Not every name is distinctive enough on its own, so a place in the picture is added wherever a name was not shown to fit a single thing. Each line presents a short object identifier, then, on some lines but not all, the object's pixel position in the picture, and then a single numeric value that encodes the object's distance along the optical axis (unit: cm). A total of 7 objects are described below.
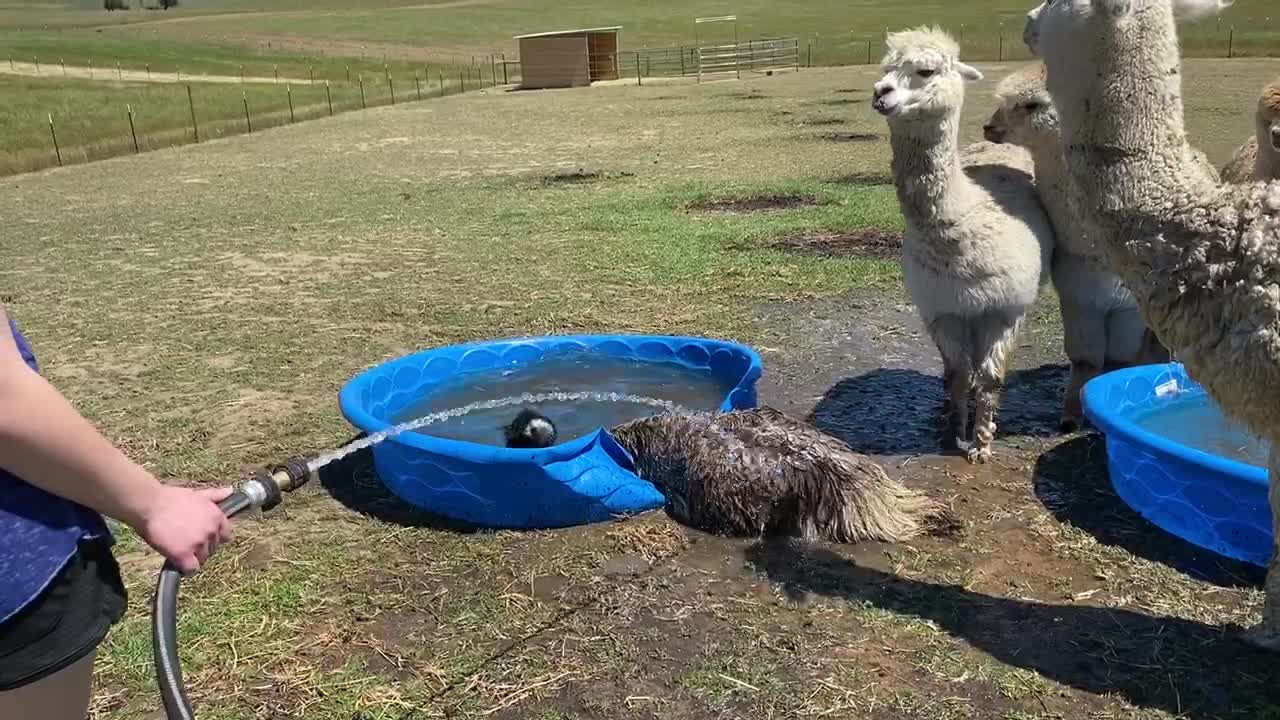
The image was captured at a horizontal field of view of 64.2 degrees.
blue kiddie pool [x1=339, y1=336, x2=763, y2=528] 398
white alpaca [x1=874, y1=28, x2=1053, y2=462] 427
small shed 3284
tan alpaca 427
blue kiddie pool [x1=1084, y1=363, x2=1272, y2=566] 345
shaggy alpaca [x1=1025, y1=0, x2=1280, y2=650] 264
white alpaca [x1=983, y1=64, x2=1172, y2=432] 471
